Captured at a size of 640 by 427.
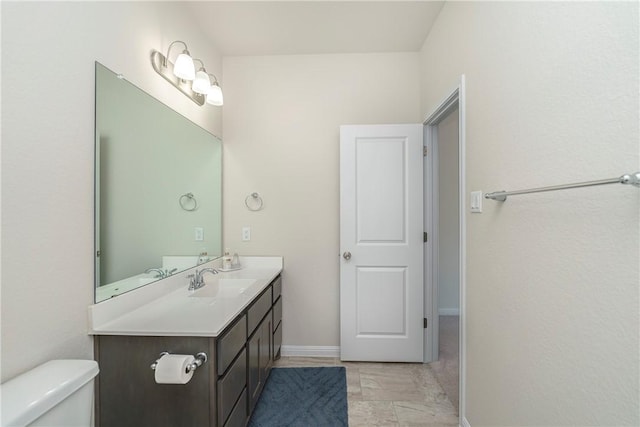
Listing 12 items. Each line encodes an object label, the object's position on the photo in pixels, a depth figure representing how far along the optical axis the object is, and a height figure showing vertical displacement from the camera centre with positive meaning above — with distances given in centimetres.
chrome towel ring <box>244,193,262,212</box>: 248 +11
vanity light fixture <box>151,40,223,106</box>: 161 +92
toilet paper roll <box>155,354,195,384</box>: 101 -59
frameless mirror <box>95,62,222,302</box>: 121 +15
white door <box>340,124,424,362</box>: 226 -24
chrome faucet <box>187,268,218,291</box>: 176 -44
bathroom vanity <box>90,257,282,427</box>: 113 -65
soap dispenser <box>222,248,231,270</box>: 235 -42
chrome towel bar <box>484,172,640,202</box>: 62 +8
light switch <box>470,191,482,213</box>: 139 +7
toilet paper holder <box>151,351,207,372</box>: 105 -59
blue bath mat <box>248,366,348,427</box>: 167 -128
